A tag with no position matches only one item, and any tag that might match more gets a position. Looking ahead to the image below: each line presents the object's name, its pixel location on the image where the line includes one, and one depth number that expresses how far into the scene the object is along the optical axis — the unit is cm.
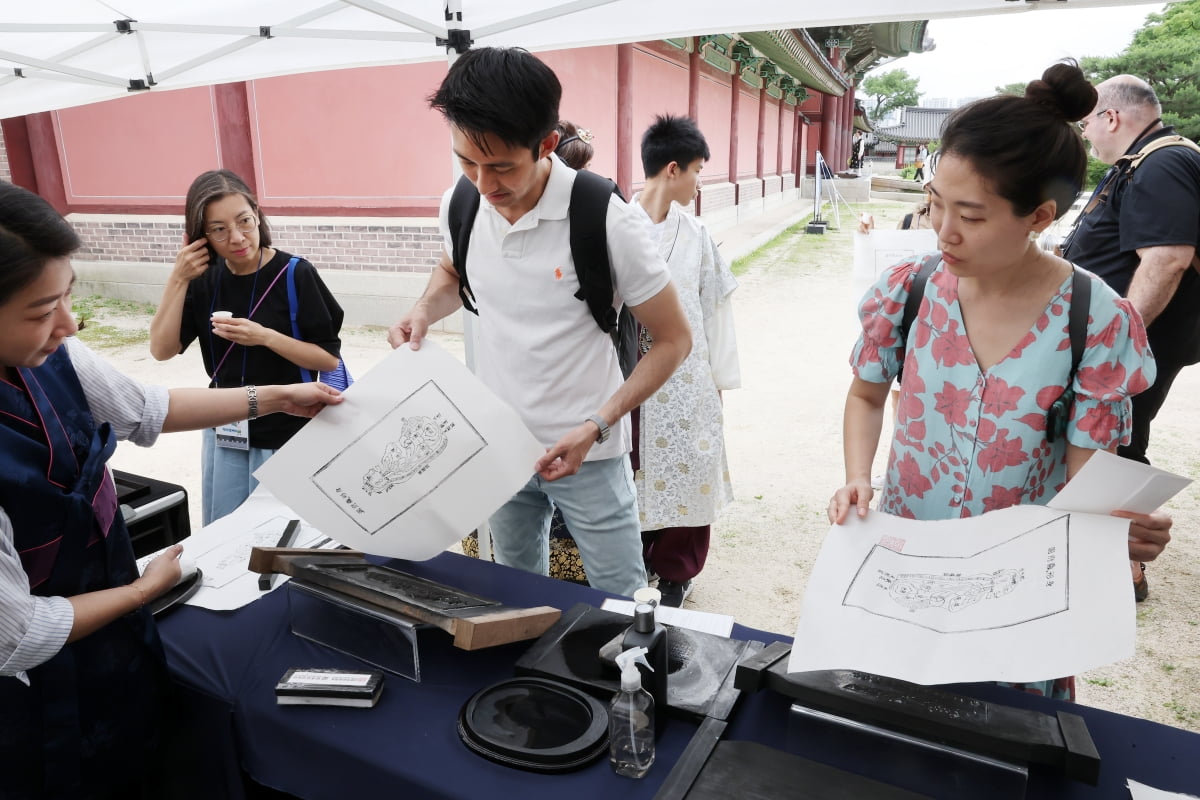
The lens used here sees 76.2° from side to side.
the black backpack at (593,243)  154
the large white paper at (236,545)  141
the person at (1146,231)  240
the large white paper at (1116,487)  93
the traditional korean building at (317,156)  701
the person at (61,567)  95
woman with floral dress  114
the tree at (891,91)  5934
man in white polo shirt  145
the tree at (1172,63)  1939
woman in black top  202
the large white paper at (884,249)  298
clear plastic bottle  97
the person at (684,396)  263
